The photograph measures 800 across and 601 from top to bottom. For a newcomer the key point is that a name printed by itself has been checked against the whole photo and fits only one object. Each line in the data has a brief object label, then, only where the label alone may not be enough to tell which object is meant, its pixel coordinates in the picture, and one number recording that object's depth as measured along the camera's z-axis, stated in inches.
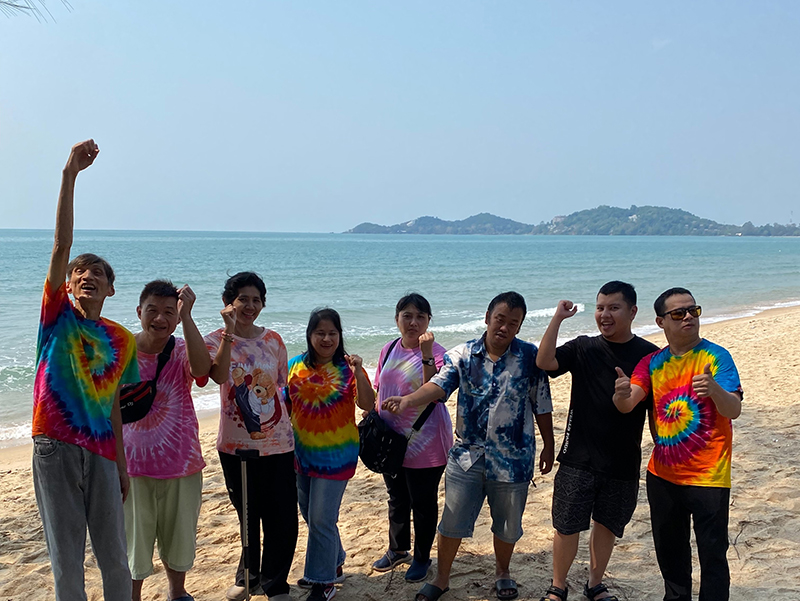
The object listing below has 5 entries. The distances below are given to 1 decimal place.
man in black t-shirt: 147.9
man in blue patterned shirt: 152.3
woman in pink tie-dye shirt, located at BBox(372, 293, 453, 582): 169.9
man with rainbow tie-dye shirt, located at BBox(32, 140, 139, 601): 116.4
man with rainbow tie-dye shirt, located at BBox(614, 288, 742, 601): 132.0
